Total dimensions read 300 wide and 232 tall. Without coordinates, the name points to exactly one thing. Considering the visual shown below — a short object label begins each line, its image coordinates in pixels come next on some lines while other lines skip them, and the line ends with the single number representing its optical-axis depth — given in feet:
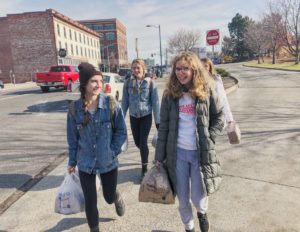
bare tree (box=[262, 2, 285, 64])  102.86
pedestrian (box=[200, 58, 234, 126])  10.07
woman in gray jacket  6.95
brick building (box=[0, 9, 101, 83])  123.91
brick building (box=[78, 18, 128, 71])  248.13
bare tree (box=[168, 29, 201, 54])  167.40
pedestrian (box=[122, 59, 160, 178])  11.13
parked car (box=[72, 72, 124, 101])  31.56
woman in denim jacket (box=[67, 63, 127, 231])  6.96
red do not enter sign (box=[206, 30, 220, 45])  28.62
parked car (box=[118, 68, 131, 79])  79.53
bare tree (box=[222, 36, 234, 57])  225.99
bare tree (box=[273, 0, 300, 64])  94.19
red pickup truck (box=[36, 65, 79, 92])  53.09
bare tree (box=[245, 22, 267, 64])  153.41
